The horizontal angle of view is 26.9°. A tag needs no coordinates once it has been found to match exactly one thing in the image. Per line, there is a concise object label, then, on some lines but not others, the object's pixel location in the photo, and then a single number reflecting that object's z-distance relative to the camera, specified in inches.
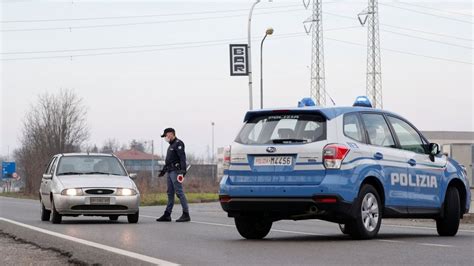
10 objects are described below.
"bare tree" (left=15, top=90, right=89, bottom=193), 3410.4
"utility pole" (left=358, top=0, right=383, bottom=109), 1982.0
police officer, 786.8
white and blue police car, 495.8
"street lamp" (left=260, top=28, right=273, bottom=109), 1796.3
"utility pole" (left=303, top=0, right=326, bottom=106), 2042.3
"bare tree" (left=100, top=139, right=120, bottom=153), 5824.3
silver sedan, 749.9
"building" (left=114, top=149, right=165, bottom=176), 7456.7
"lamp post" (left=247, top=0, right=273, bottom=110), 1643.8
